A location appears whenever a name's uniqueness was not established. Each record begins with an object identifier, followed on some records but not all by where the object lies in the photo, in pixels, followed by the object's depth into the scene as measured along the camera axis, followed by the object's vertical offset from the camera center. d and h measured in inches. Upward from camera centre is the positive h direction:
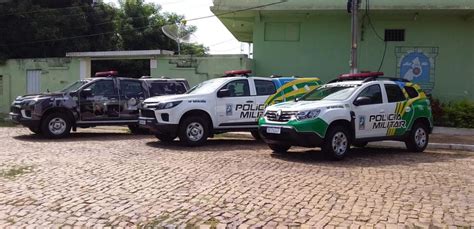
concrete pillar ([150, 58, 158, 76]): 805.2 +45.2
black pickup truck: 523.5 -13.7
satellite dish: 945.9 +119.1
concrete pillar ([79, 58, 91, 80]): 872.3 +41.8
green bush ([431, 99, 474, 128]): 665.0 -23.9
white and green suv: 380.5 -17.6
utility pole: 606.2 +70.4
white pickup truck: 461.7 -15.8
